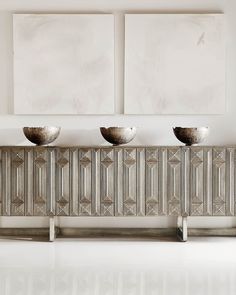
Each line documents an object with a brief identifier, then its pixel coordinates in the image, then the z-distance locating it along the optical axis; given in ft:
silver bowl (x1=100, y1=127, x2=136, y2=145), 16.01
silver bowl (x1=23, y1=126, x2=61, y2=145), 15.98
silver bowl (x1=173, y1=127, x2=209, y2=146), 15.98
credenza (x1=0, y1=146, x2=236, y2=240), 16.03
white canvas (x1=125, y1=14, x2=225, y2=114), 17.03
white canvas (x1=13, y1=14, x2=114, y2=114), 17.04
